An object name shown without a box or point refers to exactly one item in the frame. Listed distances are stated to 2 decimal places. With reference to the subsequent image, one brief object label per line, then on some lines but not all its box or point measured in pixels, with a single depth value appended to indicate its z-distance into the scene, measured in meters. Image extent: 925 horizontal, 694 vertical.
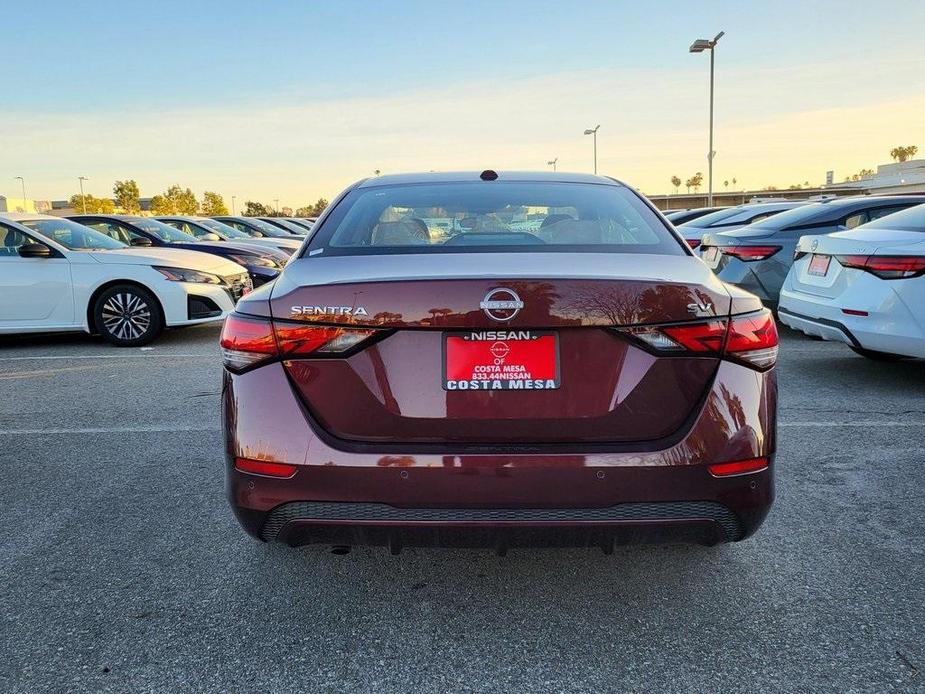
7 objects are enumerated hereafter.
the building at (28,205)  95.97
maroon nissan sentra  2.16
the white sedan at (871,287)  5.25
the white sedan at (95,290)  8.02
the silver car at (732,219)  11.60
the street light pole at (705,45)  29.97
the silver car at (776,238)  8.18
